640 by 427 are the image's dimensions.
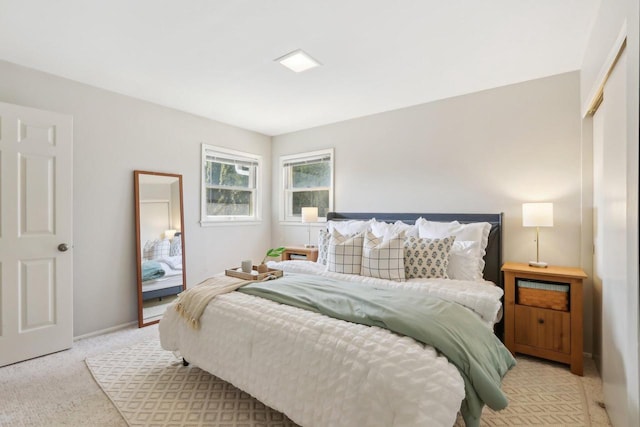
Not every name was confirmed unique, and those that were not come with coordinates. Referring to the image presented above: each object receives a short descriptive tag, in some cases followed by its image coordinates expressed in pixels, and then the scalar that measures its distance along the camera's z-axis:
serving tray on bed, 2.53
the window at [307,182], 4.47
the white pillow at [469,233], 2.84
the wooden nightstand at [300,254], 3.91
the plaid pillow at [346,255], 2.82
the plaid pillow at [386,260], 2.63
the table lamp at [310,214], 4.14
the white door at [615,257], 1.44
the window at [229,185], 4.16
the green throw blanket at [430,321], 1.36
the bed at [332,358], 1.23
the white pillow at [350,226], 3.58
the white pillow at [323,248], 3.29
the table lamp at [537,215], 2.60
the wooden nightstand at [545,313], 2.37
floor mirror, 3.38
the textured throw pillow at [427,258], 2.64
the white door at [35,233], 2.44
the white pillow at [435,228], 3.02
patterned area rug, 1.80
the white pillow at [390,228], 3.23
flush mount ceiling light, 2.47
